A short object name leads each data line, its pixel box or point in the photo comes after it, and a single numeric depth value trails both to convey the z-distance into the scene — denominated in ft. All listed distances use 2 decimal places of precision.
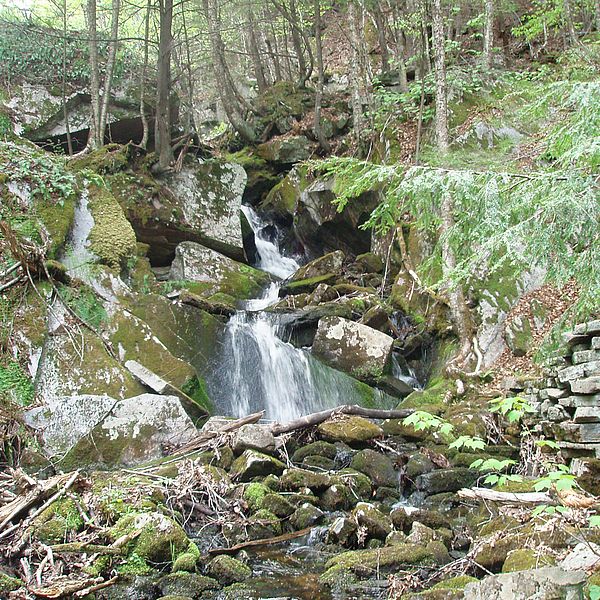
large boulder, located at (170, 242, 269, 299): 45.01
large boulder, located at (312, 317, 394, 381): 36.06
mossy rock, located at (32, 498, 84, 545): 13.94
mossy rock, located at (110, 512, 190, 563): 14.00
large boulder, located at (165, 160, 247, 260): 49.55
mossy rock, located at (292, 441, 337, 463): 23.10
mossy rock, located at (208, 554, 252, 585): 13.66
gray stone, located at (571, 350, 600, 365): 17.11
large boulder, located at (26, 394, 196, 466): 21.44
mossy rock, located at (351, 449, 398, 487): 21.42
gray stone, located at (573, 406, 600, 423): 17.01
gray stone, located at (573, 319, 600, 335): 16.99
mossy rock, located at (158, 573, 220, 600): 12.53
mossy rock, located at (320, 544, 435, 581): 13.60
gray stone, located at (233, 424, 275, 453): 21.71
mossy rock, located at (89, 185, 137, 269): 33.55
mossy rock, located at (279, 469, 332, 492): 19.36
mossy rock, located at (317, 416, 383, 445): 25.09
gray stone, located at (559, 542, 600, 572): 8.15
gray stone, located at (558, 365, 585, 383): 17.57
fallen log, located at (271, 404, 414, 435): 24.54
